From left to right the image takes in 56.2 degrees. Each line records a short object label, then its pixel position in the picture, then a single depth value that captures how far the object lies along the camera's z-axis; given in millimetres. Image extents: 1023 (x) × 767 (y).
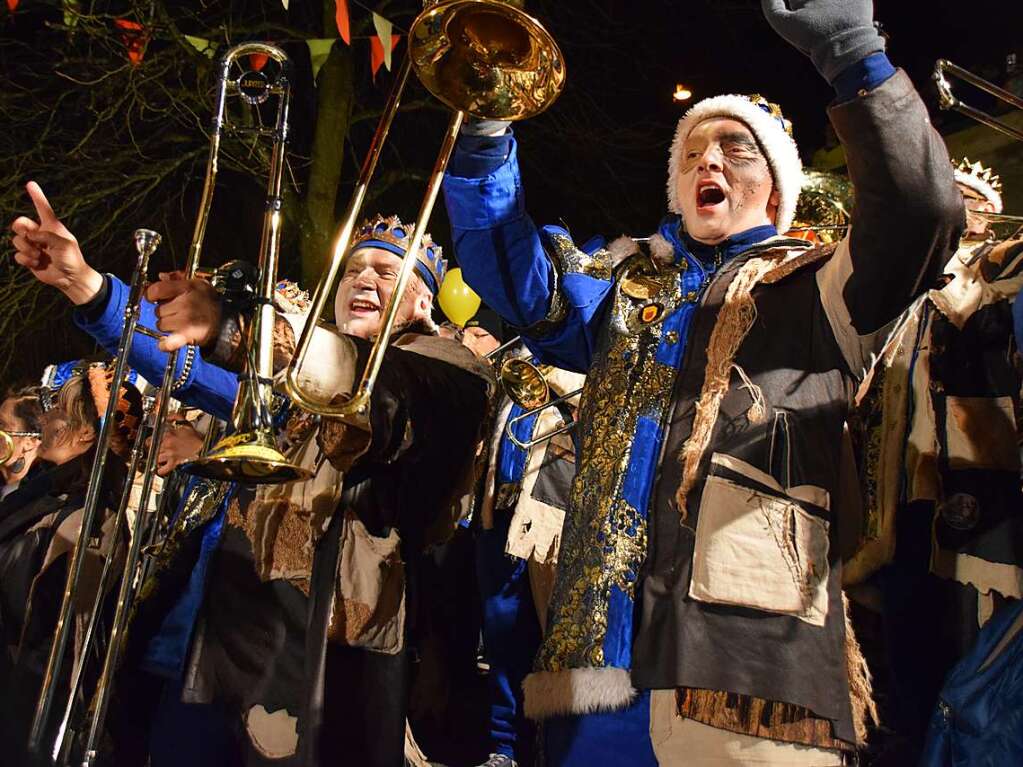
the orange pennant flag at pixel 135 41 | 7574
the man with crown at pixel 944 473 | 2314
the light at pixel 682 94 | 9078
